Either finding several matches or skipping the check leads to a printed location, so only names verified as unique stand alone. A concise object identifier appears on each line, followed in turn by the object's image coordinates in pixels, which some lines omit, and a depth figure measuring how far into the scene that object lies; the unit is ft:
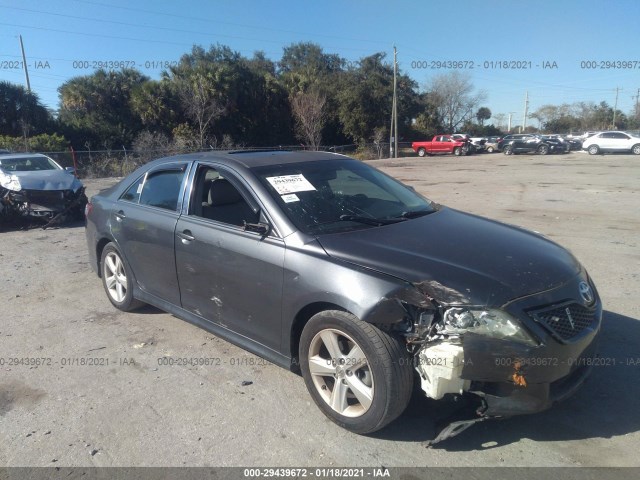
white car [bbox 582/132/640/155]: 120.37
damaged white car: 33.94
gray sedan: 9.22
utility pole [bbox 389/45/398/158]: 135.81
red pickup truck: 141.18
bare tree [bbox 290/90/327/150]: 131.94
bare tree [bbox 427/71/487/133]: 214.73
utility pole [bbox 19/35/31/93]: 117.29
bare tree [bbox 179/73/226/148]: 112.37
